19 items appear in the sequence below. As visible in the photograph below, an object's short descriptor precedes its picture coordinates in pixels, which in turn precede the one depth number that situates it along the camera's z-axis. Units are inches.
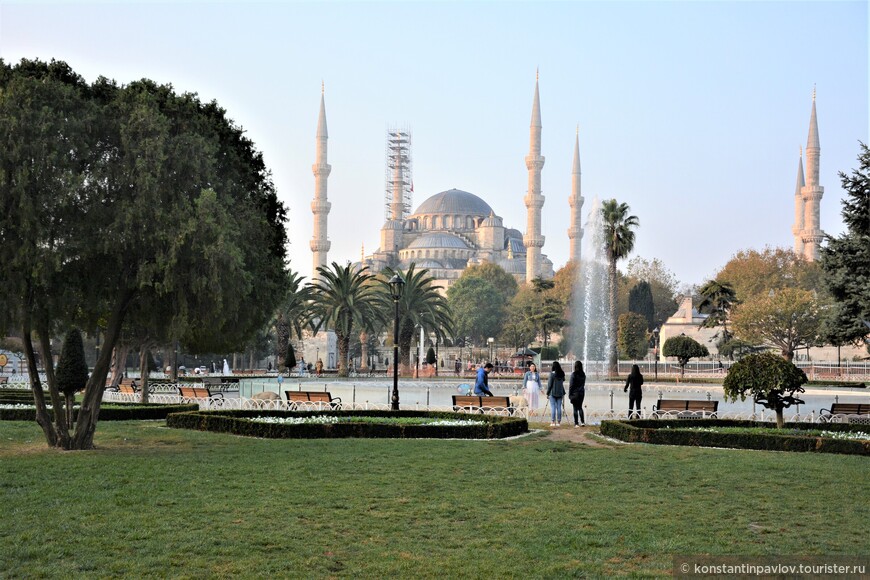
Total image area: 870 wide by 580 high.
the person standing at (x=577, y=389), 700.7
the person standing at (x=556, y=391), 690.2
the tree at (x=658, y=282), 3196.9
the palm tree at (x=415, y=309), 1766.7
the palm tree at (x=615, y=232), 1699.1
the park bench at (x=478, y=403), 753.6
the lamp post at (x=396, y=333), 780.0
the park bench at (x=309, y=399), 814.5
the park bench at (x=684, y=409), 726.7
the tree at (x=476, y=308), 3270.2
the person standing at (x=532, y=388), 803.4
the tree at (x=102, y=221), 483.2
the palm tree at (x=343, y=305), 1705.2
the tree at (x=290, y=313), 1770.4
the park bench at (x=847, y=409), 717.9
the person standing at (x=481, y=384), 804.6
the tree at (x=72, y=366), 756.0
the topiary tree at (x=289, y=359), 1782.0
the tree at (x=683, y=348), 1721.2
